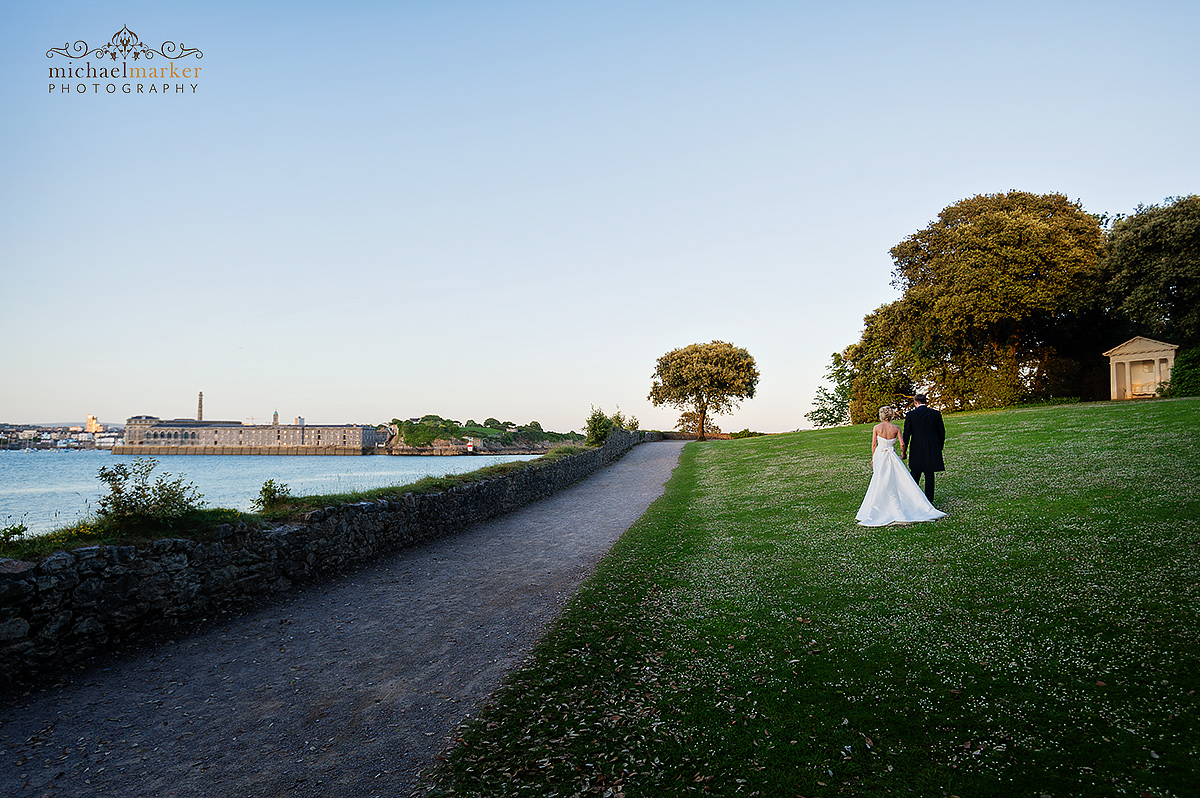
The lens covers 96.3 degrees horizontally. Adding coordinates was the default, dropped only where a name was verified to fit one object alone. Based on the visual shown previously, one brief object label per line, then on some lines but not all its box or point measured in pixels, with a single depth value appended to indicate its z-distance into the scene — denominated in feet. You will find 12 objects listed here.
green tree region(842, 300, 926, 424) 131.95
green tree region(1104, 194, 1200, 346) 98.58
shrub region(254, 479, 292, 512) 36.60
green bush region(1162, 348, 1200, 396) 97.09
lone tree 211.61
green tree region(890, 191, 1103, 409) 110.63
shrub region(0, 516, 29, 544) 22.79
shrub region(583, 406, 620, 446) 121.19
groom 40.04
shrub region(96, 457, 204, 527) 26.50
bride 37.40
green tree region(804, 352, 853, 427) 203.10
